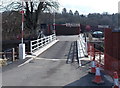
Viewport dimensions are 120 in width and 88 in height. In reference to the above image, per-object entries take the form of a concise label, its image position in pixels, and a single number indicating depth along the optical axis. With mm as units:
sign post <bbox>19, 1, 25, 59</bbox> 15771
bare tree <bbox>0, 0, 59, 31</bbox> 39269
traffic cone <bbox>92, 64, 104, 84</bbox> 9095
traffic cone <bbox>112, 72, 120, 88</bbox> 7408
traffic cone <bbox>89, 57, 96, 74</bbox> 11042
